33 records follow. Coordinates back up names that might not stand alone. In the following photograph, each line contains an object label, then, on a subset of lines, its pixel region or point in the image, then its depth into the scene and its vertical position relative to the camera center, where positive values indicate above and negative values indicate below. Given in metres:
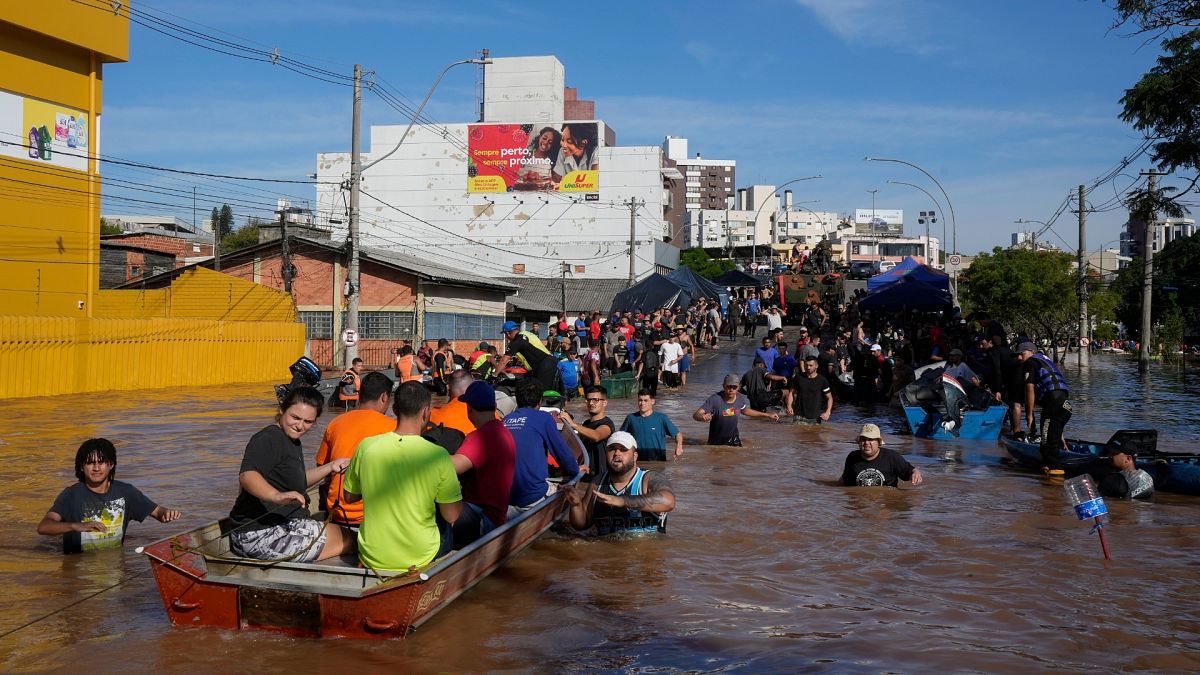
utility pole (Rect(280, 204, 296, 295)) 40.69 +2.16
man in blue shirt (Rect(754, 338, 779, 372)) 23.40 -0.45
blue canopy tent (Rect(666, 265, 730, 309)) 39.25 +1.82
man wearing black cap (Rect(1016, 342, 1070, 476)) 14.92 -0.82
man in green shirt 7.02 -1.05
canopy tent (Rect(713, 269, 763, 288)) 45.78 +2.25
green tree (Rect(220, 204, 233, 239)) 134.00 +13.68
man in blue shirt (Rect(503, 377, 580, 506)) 9.61 -1.04
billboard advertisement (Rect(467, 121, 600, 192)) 78.38 +12.47
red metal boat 7.16 -1.77
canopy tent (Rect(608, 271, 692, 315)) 37.75 +1.25
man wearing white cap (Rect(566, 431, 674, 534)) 9.91 -1.54
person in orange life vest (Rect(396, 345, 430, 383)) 20.48 -0.76
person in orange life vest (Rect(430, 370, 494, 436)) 9.85 -0.80
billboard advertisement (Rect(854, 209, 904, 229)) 191.25 +21.25
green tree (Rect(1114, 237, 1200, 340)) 54.59 +3.08
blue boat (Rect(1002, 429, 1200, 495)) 13.38 -1.56
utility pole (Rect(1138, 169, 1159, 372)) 40.69 +1.87
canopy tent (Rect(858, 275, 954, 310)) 30.65 +1.11
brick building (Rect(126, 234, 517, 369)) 42.09 +1.33
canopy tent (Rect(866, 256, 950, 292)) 31.69 +1.84
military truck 46.53 +1.94
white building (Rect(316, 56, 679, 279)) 77.25 +8.60
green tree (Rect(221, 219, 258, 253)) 90.46 +7.41
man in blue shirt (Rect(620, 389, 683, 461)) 13.85 -1.26
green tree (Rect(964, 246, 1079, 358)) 59.06 +2.59
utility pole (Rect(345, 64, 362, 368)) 29.67 +1.87
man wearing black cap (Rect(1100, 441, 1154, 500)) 13.10 -1.70
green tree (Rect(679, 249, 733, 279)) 100.69 +6.42
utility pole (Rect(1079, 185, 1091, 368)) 42.38 +2.48
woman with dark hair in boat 7.74 -1.19
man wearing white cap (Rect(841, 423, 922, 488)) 12.43 -1.51
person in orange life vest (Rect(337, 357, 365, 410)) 22.34 -1.27
